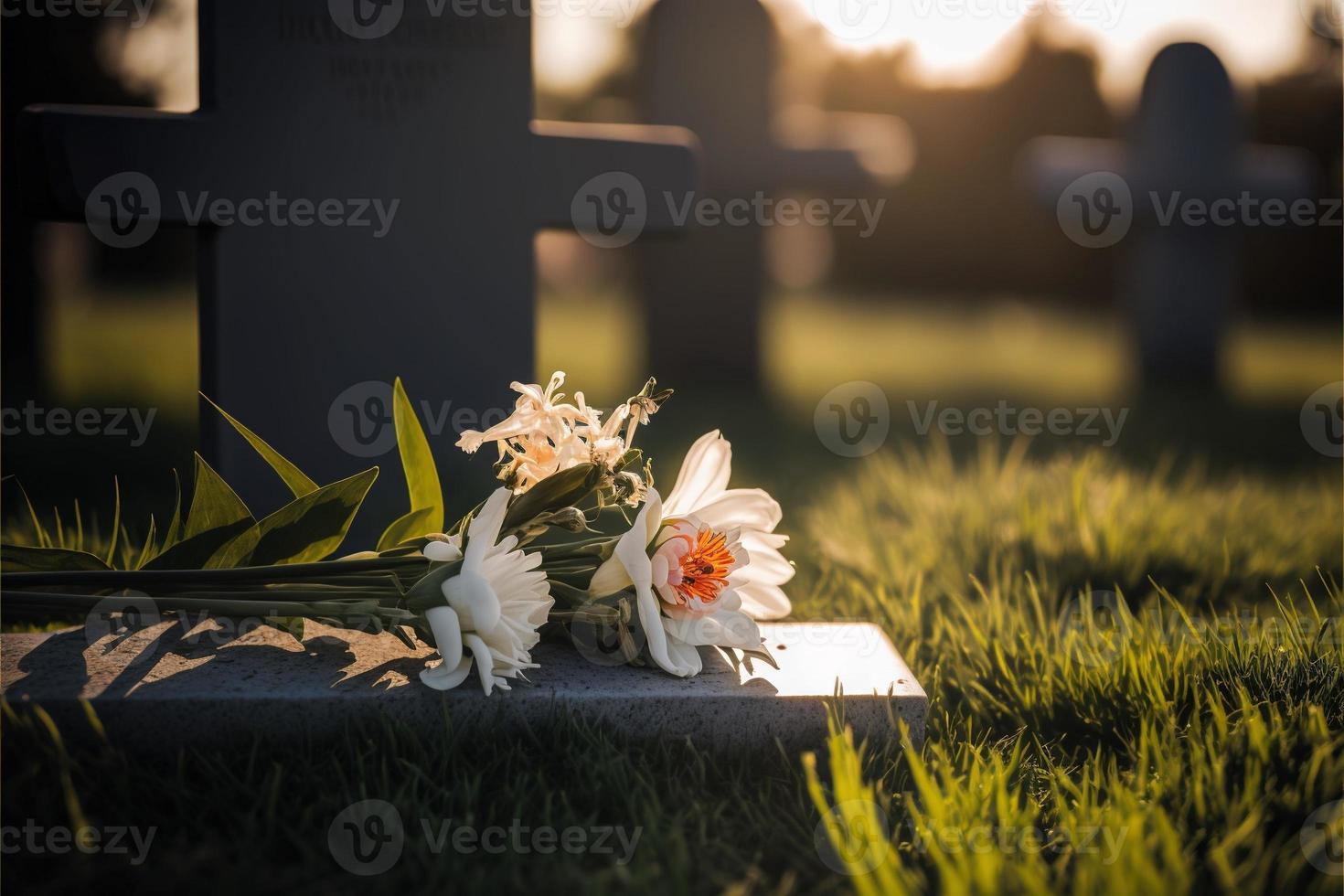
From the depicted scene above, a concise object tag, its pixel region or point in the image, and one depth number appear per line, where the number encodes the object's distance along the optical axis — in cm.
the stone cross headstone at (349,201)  247
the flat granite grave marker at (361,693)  139
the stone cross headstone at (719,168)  484
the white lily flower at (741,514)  154
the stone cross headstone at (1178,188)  554
